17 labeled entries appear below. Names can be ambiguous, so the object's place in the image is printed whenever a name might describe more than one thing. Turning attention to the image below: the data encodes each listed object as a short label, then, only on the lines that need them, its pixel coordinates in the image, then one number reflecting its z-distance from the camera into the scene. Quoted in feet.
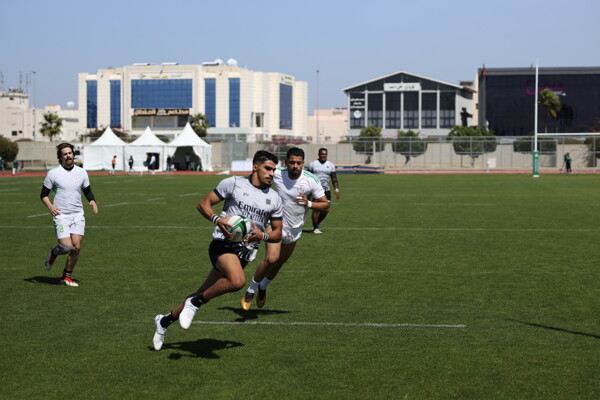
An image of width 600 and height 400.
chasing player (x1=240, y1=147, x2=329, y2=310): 34.55
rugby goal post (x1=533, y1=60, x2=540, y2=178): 204.85
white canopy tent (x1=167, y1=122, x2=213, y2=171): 244.01
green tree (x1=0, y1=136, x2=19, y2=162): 292.20
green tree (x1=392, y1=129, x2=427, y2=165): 265.75
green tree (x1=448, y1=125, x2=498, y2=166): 259.39
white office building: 596.29
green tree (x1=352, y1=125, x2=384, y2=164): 267.18
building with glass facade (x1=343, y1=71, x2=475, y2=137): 515.50
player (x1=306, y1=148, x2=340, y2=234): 66.18
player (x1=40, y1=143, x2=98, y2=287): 39.50
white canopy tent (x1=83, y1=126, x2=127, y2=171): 240.94
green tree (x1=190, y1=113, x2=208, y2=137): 480.60
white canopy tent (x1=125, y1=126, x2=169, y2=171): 238.07
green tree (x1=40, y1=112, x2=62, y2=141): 453.99
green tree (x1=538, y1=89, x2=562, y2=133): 396.37
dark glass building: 474.90
